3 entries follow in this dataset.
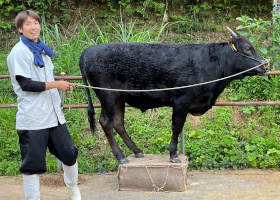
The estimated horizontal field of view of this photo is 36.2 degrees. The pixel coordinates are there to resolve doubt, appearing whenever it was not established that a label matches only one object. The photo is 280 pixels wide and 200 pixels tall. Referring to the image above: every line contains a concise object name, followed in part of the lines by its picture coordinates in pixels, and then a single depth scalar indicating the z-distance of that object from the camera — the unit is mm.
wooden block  5020
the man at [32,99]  3945
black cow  5020
